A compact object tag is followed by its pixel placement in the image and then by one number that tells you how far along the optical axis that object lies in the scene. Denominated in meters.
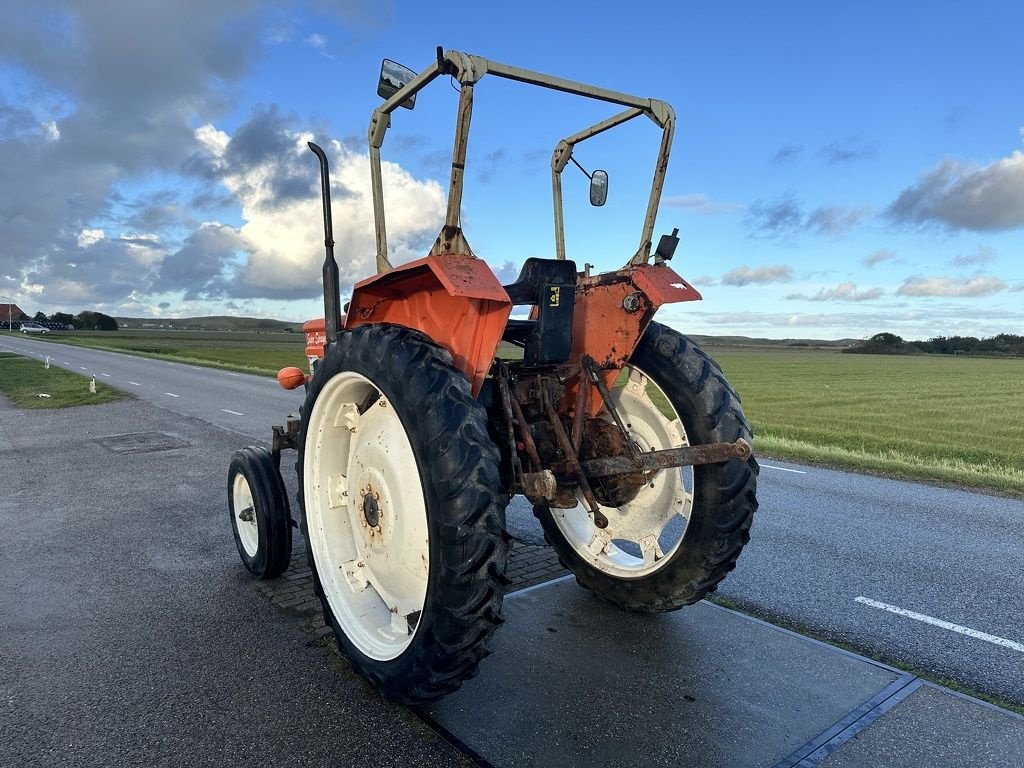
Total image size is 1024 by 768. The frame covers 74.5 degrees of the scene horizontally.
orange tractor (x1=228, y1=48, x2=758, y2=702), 2.38
